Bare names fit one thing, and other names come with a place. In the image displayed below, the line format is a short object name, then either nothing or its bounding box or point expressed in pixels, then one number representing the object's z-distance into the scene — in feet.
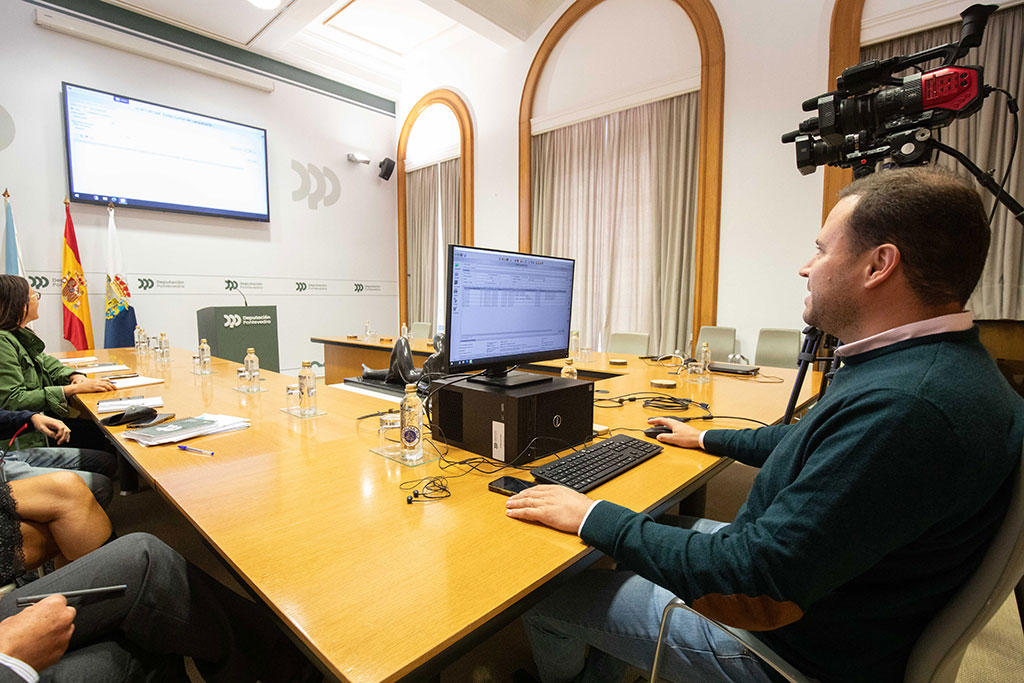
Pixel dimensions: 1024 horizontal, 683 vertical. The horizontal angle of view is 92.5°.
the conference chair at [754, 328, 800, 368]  11.84
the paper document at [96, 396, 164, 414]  5.99
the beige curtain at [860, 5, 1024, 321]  10.05
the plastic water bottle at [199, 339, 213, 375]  8.85
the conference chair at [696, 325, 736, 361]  13.02
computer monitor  4.04
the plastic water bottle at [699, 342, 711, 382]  8.03
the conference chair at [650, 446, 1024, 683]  2.03
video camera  5.09
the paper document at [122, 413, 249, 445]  4.74
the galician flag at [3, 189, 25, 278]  14.05
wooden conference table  2.06
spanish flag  15.03
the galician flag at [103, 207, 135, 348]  15.58
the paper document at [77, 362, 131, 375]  9.25
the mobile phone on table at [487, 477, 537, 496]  3.43
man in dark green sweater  2.05
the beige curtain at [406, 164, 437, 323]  22.74
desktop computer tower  4.05
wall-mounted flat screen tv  15.33
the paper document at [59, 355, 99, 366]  10.53
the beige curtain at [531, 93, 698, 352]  14.82
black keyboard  3.53
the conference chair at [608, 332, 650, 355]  13.28
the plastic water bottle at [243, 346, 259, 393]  7.44
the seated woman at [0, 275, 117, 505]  6.34
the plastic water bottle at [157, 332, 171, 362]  10.83
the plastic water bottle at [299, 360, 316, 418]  5.82
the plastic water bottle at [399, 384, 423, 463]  4.06
